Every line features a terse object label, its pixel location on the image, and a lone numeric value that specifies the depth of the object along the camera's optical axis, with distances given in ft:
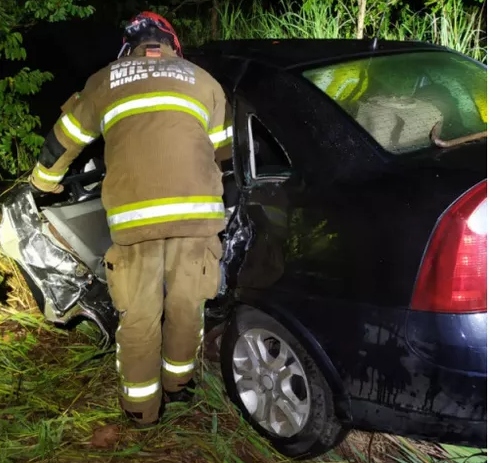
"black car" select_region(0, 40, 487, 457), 6.95
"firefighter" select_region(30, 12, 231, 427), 8.66
